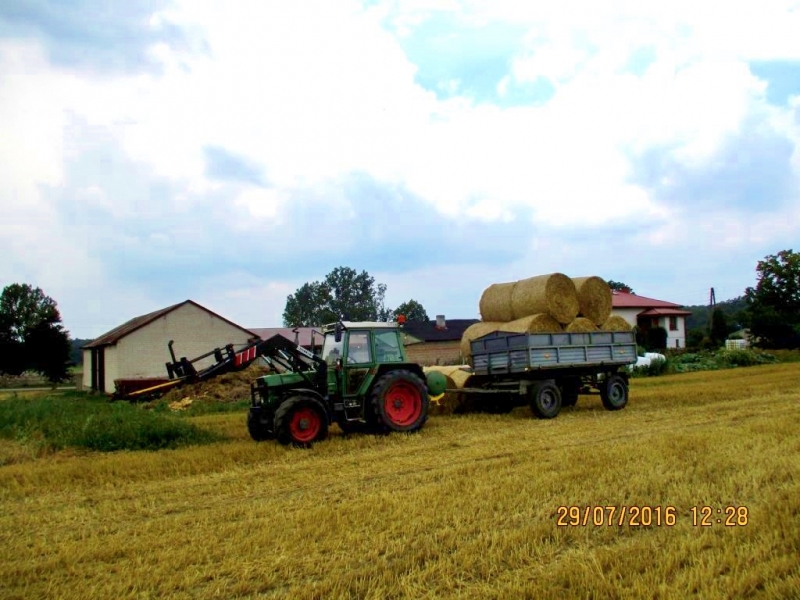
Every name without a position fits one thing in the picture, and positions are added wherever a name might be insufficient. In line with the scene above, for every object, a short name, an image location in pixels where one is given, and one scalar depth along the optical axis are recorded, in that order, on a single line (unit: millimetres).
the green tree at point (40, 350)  47094
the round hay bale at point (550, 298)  14172
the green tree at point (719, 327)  54500
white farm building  30922
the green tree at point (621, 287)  81625
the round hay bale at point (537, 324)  13984
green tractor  11031
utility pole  55219
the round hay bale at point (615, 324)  15117
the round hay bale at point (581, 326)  14445
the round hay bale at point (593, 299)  14844
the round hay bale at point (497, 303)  15258
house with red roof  52188
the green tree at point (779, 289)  48375
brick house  47062
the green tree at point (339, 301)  81438
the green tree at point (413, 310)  82225
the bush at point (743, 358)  32312
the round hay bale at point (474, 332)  15598
